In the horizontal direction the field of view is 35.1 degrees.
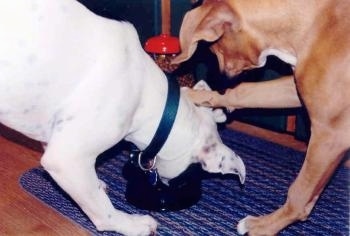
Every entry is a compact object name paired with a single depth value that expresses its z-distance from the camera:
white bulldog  1.55
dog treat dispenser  2.23
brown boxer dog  1.67
